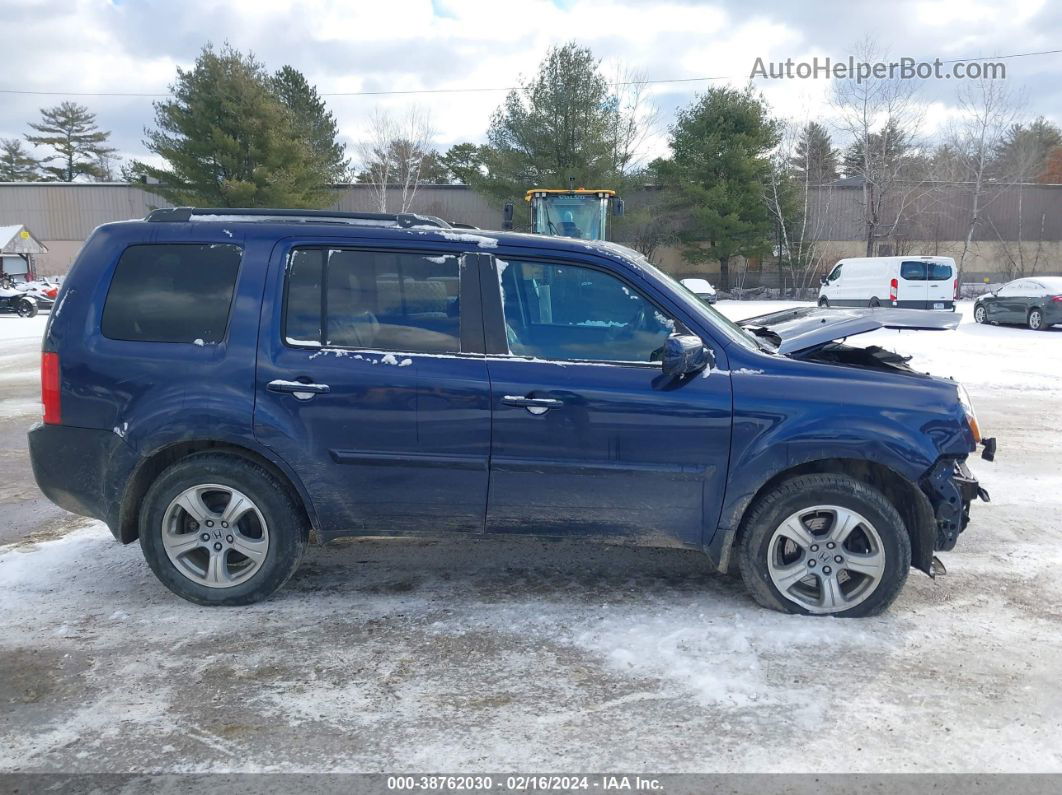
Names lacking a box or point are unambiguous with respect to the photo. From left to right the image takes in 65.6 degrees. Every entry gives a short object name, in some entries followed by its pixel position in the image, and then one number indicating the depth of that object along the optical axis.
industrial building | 46.16
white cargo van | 26.36
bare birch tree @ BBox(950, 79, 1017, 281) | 44.41
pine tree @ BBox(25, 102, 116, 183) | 67.12
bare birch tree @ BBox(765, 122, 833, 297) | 43.00
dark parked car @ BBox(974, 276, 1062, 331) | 20.22
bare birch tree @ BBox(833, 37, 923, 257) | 41.84
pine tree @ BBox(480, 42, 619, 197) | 39.47
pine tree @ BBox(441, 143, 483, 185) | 54.72
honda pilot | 3.86
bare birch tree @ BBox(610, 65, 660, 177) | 41.06
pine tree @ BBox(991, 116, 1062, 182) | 46.91
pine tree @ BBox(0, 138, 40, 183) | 65.44
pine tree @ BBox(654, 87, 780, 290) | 41.88
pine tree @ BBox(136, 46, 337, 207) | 35.59
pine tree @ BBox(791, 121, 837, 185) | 45.81
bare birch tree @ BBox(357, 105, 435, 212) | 45.09
